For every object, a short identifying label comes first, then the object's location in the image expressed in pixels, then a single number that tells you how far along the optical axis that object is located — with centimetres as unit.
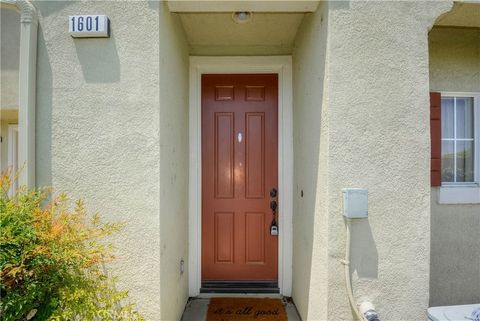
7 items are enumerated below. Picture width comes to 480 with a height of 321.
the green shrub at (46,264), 171
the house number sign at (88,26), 216
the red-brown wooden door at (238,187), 339
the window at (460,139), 304
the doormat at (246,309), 283
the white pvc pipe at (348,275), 208
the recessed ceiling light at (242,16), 260
